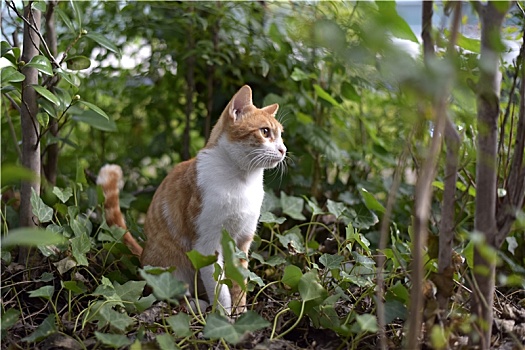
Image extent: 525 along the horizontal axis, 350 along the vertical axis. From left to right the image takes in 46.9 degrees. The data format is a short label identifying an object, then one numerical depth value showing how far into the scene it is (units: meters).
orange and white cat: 1.74
